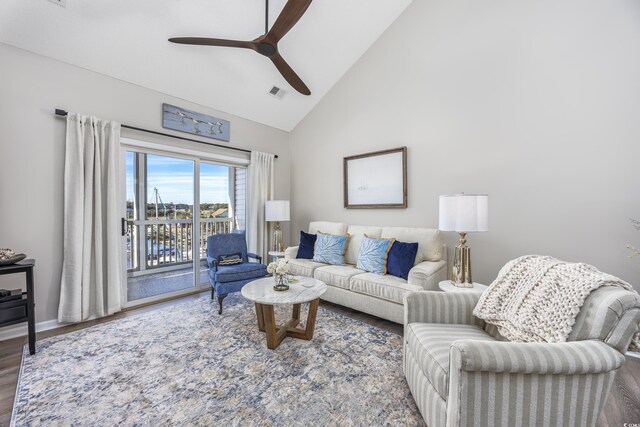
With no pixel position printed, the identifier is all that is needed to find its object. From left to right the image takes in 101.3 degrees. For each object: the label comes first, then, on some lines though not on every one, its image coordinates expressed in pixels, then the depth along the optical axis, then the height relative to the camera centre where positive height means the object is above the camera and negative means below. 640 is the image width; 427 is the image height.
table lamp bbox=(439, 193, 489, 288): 2.27 -0.06
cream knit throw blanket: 1.21 -0.45
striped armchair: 1.04 -0.66
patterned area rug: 1.54 -1.15
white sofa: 2.62 -0.70
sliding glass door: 3.48 -0.03
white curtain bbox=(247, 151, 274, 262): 4.39 +0.25
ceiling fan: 2.05 +1.59
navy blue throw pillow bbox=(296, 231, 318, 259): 3.84 -0.45
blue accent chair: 3.05 -0.64
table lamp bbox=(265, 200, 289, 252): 4.20 +0.05
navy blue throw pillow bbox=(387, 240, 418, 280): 2.86 -0.50
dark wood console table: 2.12 -0.72
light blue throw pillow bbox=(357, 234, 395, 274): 3.04 -0.49
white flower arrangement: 2.44 -0.49
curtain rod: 2.63 +1.07
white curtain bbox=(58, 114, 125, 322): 2.68 -0.05
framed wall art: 3.57 +0.50
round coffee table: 2.21 -0.71
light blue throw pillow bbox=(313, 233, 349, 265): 3.54 -0.47
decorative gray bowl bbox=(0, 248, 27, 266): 2.11 -0.31
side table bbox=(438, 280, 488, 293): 2.24 -0.66
